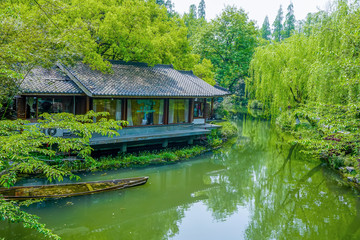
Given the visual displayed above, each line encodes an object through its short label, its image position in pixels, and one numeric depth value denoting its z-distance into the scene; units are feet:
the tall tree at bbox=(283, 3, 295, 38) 187.73
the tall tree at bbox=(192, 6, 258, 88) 90.79
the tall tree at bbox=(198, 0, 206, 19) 193.57
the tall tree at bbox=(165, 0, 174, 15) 160.41
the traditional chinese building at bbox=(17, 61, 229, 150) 39.24
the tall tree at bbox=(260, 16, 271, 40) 212.33
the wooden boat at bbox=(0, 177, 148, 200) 26.63
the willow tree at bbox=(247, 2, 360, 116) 33.76
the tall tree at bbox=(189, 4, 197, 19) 194.70
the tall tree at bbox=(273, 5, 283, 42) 199.48
